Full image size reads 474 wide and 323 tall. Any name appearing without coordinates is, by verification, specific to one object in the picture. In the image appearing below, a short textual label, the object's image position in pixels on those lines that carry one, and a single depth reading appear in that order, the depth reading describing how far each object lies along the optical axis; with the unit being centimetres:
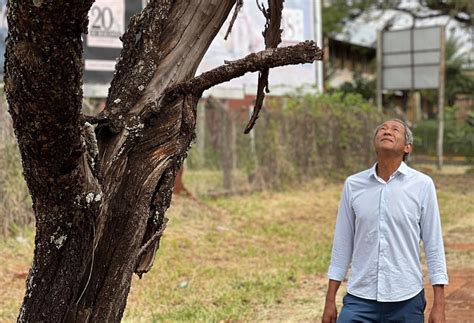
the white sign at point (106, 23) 1527
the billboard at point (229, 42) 1507
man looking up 399
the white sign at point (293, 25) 1948
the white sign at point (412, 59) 2197
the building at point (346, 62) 4331
